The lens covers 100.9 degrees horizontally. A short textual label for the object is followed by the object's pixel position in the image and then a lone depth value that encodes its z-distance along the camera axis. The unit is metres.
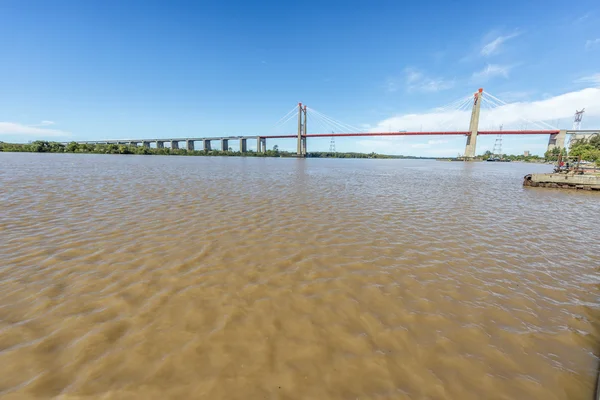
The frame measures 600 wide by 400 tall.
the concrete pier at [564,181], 20.50
